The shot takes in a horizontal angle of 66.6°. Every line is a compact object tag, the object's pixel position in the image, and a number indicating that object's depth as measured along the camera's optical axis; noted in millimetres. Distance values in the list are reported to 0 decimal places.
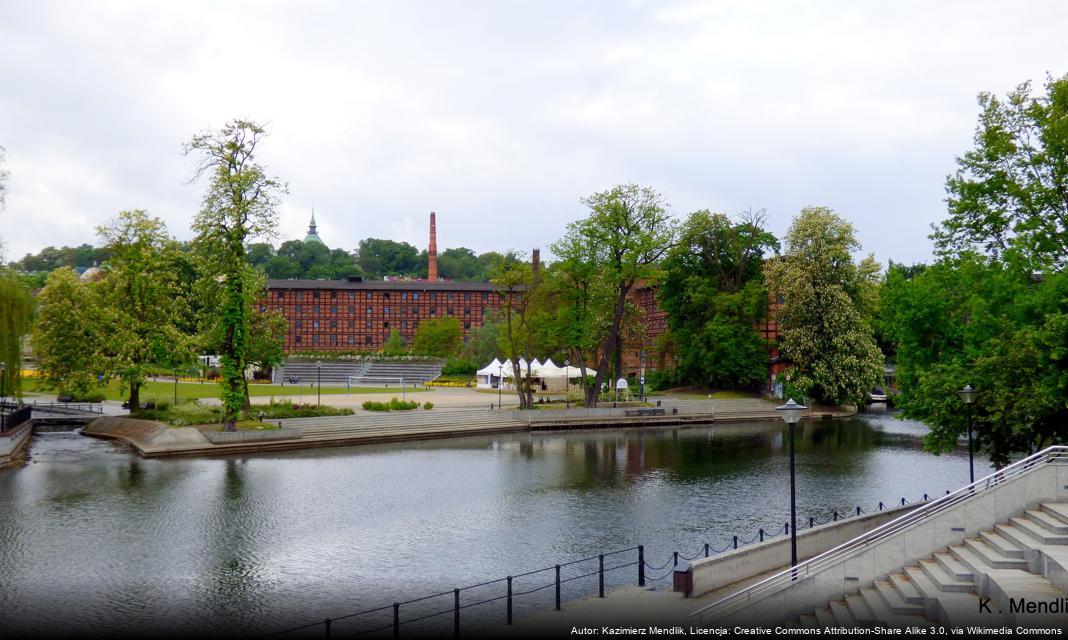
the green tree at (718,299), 63156
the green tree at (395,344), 95588
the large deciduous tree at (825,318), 56781
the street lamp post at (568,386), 59444
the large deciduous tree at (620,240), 50375
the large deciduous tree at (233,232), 37031
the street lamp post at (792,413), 14831
